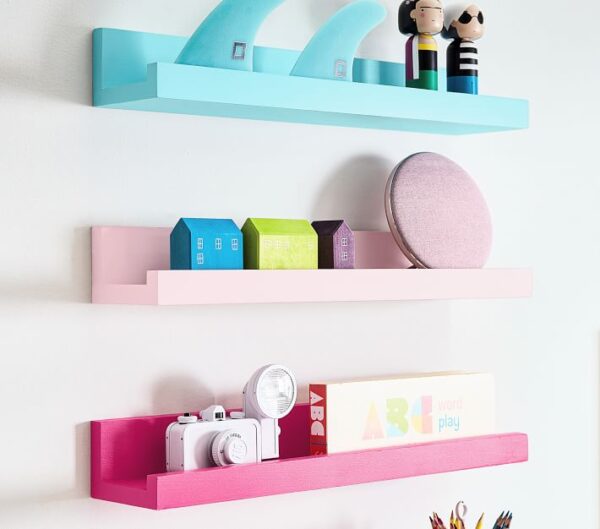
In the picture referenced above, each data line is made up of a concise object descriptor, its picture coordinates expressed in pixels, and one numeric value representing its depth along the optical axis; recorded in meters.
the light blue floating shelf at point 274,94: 2.73
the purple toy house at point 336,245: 2.95
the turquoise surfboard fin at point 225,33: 2.75
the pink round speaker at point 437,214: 3.07
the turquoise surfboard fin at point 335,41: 2.89
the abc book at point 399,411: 2.98
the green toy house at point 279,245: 2.85
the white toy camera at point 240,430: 2.81
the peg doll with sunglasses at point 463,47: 3.08
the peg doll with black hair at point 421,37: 3.02
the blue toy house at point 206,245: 2.78
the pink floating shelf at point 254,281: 2.72
